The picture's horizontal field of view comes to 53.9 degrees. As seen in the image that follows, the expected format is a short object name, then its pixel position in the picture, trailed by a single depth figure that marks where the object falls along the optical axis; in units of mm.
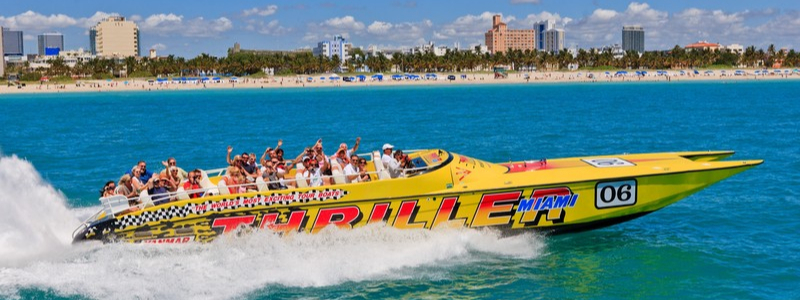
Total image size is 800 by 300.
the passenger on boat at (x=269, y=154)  13727
